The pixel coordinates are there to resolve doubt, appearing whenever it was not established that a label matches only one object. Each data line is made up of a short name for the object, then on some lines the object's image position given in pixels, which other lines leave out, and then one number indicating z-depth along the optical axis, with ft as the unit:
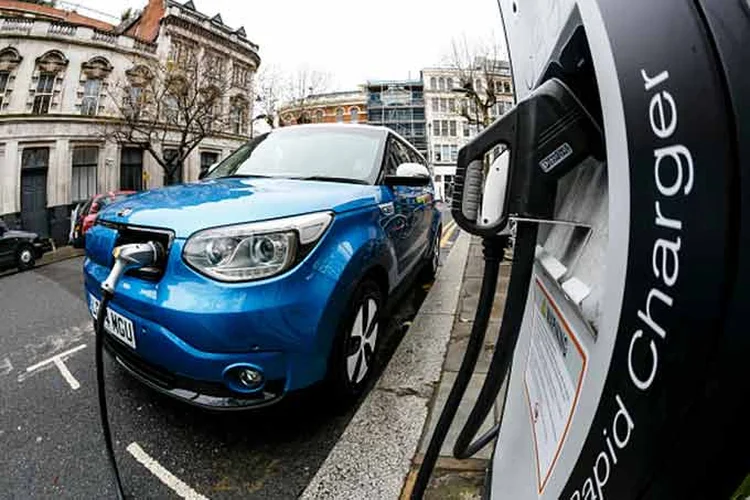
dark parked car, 26.58
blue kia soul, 4.84
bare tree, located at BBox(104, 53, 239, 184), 58.75
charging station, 0.99
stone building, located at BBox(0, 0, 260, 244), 56.90
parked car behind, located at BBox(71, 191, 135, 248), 29.51
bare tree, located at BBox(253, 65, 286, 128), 83.36
